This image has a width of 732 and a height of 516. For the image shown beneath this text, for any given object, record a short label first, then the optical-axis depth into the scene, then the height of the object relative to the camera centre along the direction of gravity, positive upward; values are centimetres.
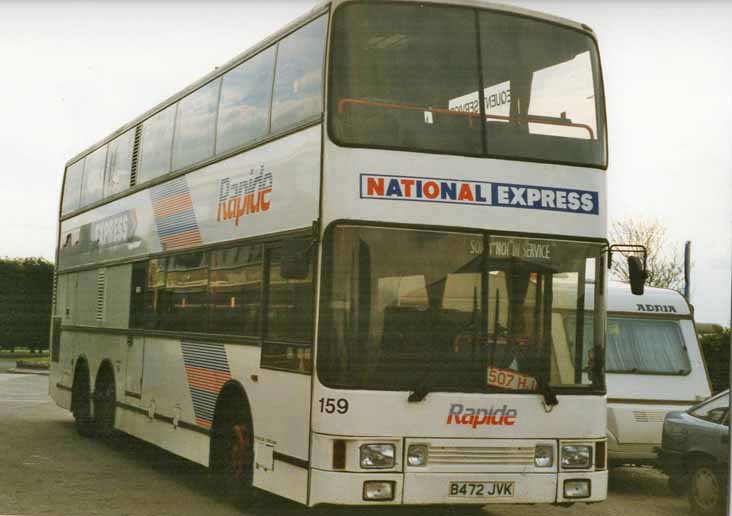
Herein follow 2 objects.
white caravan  1308 -5
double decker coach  848 +71
